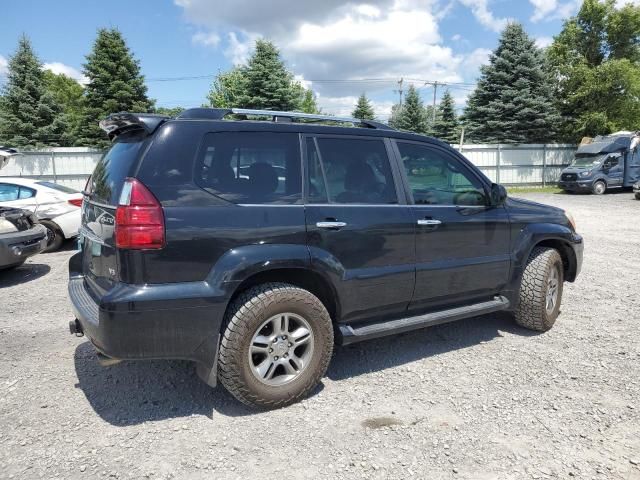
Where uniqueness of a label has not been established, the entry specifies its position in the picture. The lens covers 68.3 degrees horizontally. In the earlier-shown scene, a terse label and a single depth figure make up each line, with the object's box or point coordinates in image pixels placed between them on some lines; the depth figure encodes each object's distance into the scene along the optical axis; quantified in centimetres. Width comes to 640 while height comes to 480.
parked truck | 2159
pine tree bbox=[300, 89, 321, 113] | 4784
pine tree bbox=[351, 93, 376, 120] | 3900
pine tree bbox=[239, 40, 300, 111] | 2483
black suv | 279
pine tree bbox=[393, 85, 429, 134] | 3675
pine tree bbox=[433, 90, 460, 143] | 3522
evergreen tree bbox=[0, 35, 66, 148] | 2352
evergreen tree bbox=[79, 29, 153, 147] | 2378
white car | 857
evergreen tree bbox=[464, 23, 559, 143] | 2559
